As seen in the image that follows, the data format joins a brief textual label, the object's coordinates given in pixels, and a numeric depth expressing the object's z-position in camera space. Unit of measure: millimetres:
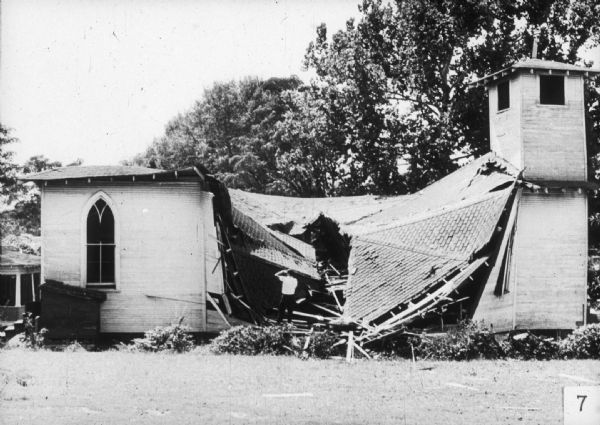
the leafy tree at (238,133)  50344
